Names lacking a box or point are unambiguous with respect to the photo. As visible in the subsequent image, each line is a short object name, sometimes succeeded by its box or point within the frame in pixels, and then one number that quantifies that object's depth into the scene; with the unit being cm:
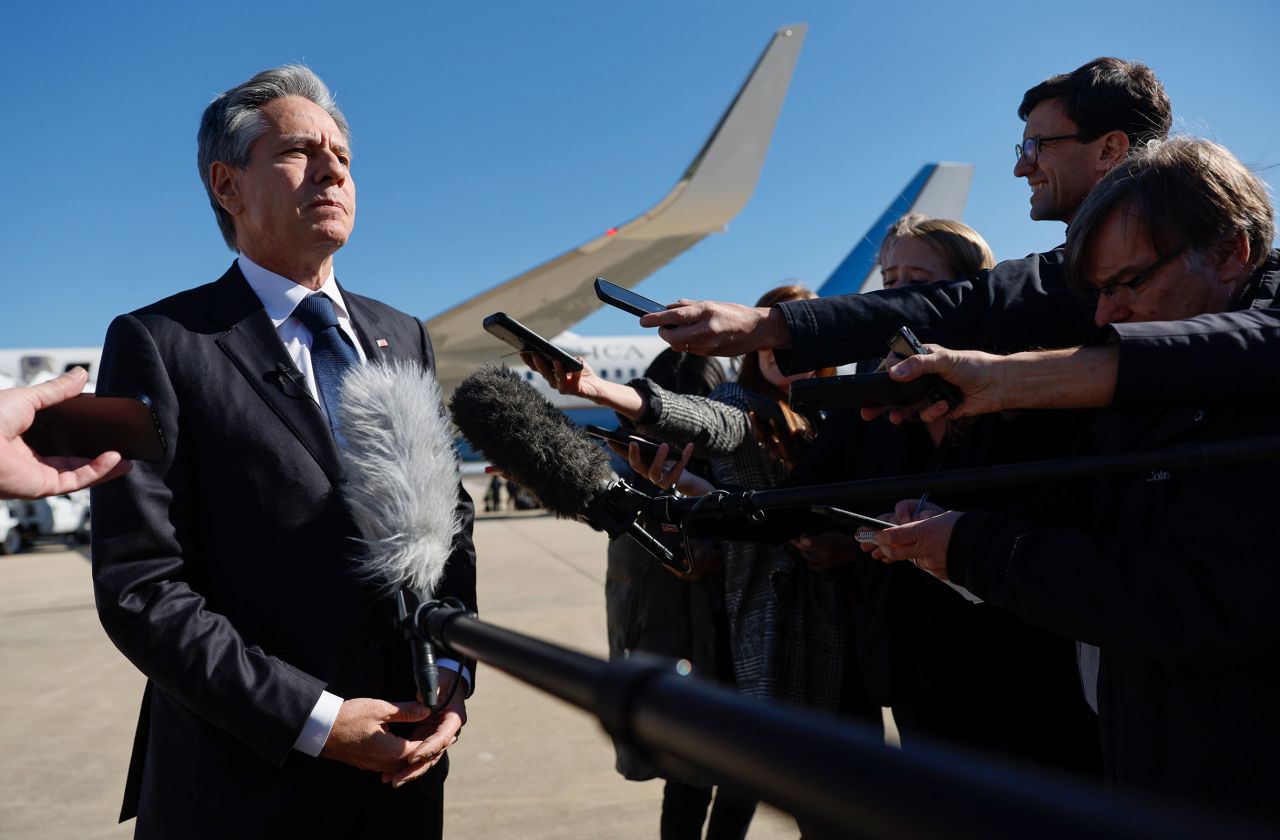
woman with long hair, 257
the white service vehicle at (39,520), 1252
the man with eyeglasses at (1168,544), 127
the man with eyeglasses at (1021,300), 173
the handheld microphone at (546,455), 169
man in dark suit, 151
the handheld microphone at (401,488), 144
